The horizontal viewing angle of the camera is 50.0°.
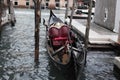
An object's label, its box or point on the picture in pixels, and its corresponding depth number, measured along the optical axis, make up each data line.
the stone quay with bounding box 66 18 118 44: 6.02
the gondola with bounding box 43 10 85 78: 3.92
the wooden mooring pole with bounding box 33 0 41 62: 4.61
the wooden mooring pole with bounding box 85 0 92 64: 4.69
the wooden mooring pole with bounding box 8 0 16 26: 9.20
